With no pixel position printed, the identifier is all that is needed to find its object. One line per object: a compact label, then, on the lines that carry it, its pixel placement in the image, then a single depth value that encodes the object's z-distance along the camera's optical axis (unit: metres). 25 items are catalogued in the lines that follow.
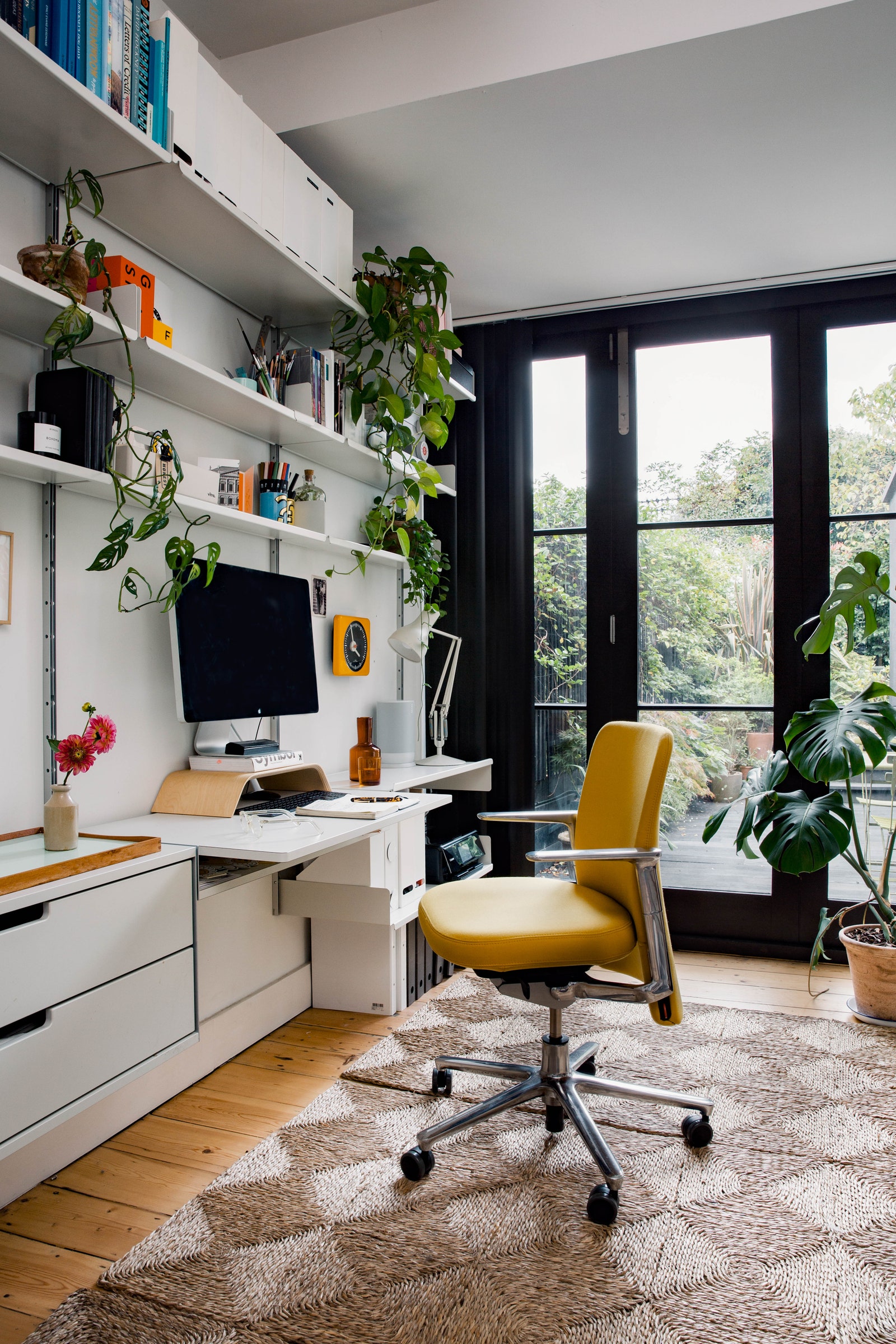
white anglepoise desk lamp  3.21
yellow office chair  1.82
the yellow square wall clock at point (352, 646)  3.19
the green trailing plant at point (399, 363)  2.76
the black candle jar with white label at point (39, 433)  1.78
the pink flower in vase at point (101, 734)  1.83
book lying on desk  2.24
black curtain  3.66
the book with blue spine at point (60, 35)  1.64
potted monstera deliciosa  2.78
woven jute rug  1.47
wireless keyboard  2.36
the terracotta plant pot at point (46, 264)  1.75
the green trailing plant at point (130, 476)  1.75
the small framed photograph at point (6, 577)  1.84
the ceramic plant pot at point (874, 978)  2.72
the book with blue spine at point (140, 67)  1.79
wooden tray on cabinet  1.44
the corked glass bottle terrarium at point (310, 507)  2.74
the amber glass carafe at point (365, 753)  2.89
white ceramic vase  1.71
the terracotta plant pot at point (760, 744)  3.47
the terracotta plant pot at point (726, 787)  3.51
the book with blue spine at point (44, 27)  1.64
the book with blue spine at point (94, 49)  1.68
